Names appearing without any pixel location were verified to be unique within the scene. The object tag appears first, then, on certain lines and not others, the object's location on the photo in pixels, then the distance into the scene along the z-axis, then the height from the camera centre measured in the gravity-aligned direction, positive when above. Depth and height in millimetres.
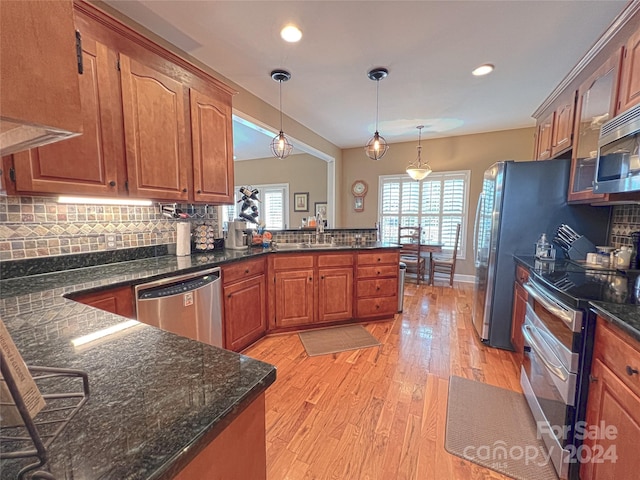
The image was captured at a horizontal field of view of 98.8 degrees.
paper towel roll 2330 -205
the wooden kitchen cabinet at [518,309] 2220 -774
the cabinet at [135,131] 1544 +595
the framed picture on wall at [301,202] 6375 +319
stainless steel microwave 1464 +378
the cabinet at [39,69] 323 +183
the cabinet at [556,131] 2463 +892
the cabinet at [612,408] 961 -722
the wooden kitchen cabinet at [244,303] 2242 -780
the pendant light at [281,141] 2683 +824
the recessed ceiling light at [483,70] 2577 +1422
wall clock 5750 +495
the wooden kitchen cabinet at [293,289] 2770 -757
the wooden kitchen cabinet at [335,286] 2914 -761
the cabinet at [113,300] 1379 -459
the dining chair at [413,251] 4770 -605
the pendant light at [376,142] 2646 +834
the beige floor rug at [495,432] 1413 -1256
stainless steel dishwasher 1636 -588
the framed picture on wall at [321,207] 6227 +203
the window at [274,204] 6605 +275
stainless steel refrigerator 2361 -15
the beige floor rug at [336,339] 2553 -1227
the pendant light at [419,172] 4312 +711
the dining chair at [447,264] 4656 -801
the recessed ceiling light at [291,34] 2057 +1399
